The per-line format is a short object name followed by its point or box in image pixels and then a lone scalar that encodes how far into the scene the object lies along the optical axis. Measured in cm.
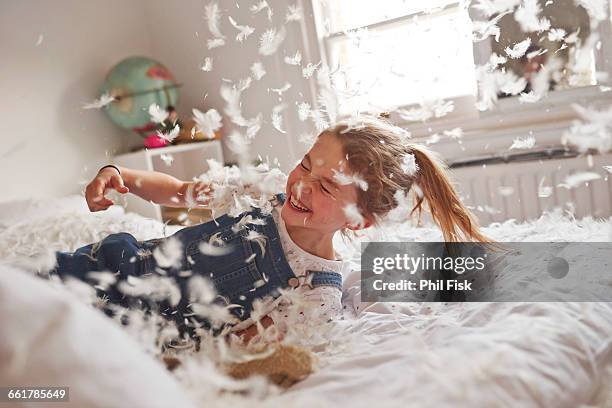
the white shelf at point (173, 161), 262
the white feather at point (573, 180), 190
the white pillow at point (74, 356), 61
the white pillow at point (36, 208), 191
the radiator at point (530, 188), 201
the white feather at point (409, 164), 127
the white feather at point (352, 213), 123
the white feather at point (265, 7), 260
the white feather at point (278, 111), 263
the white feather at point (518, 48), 207
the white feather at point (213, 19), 263
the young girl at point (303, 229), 122
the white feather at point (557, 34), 207
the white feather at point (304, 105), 244
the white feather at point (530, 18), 193
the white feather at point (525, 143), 196
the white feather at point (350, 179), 119
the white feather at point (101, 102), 264
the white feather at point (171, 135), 131
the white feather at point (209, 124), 147
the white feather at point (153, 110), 151
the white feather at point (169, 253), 127
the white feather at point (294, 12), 257
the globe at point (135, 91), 265
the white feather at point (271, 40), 249
